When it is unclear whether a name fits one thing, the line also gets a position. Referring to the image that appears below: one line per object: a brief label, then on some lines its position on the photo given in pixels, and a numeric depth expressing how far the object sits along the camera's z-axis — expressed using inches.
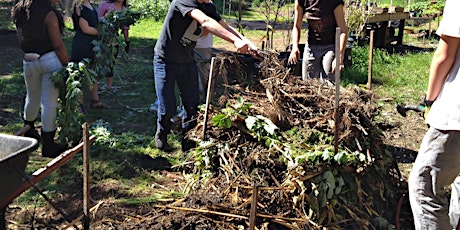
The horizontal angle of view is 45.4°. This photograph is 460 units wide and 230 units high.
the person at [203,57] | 261.0
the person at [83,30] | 246.8
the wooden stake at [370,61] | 257.1
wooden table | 433.7
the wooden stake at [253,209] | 122.4
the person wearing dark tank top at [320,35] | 205.6
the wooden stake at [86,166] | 123.9
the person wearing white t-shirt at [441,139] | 122.4
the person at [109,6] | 286.2
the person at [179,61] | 197.8
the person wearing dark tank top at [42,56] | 197.5
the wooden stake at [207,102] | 165.8
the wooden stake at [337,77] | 139.6
